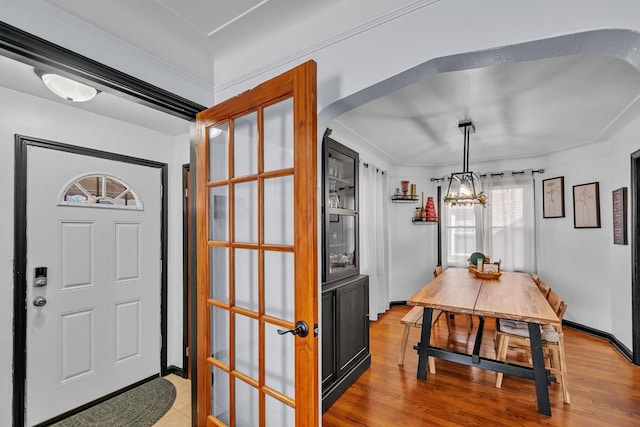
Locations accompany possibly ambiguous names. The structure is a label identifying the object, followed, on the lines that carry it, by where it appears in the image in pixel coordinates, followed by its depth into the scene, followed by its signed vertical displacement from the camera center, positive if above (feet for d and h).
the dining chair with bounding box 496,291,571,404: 8.07 -3.48
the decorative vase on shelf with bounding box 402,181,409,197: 17.04 +1.54
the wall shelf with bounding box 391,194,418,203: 17.00 +0.95
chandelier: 10.93 +0.93
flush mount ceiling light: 5.56 +2.45
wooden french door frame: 4.38 -0.16
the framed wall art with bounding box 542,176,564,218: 14.40 +0.81
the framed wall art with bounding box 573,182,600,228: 12.65 +0.38
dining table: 7.54 -2.50
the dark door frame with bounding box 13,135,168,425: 6.60 -1.32
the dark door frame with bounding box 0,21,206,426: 4.16 +2.23
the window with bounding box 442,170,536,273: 15.64 -0.60
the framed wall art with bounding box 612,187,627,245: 10.75 -0.08
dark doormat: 7.29 -4.93
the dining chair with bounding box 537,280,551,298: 10.13 -2.62
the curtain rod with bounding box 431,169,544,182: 15.39 +2.18
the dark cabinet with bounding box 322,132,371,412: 7.94 -1.96
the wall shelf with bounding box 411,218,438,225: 17.51 -0.35
